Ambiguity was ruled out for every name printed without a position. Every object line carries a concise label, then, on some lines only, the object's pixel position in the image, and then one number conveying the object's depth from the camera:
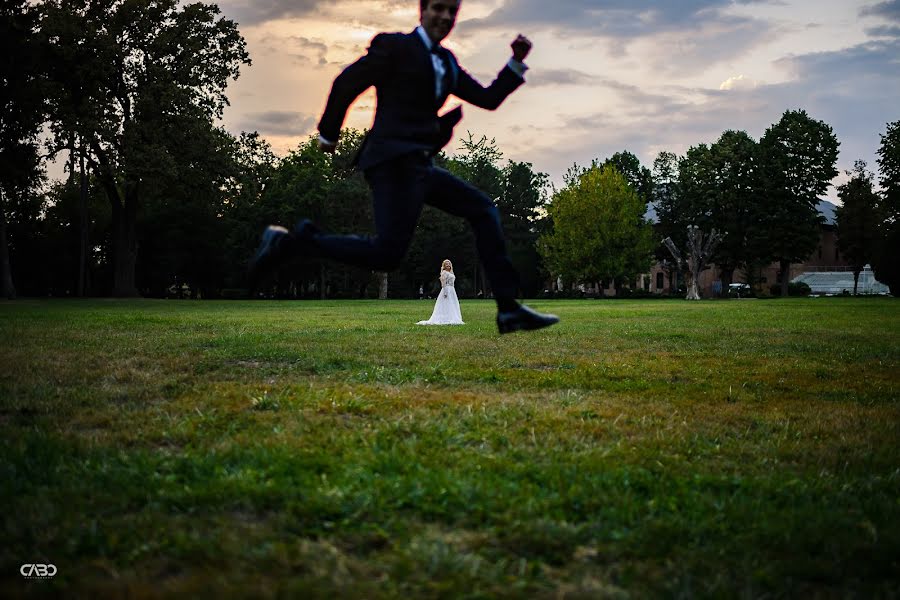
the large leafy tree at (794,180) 69.50
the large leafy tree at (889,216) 56.94
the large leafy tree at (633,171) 90.94
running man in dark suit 4.80
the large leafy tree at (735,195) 73.00
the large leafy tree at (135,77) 38.94
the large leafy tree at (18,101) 38.75
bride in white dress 20.58
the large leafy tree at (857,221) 75.50
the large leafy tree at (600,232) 69.88
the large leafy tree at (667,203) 83.75
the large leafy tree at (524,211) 87.94
